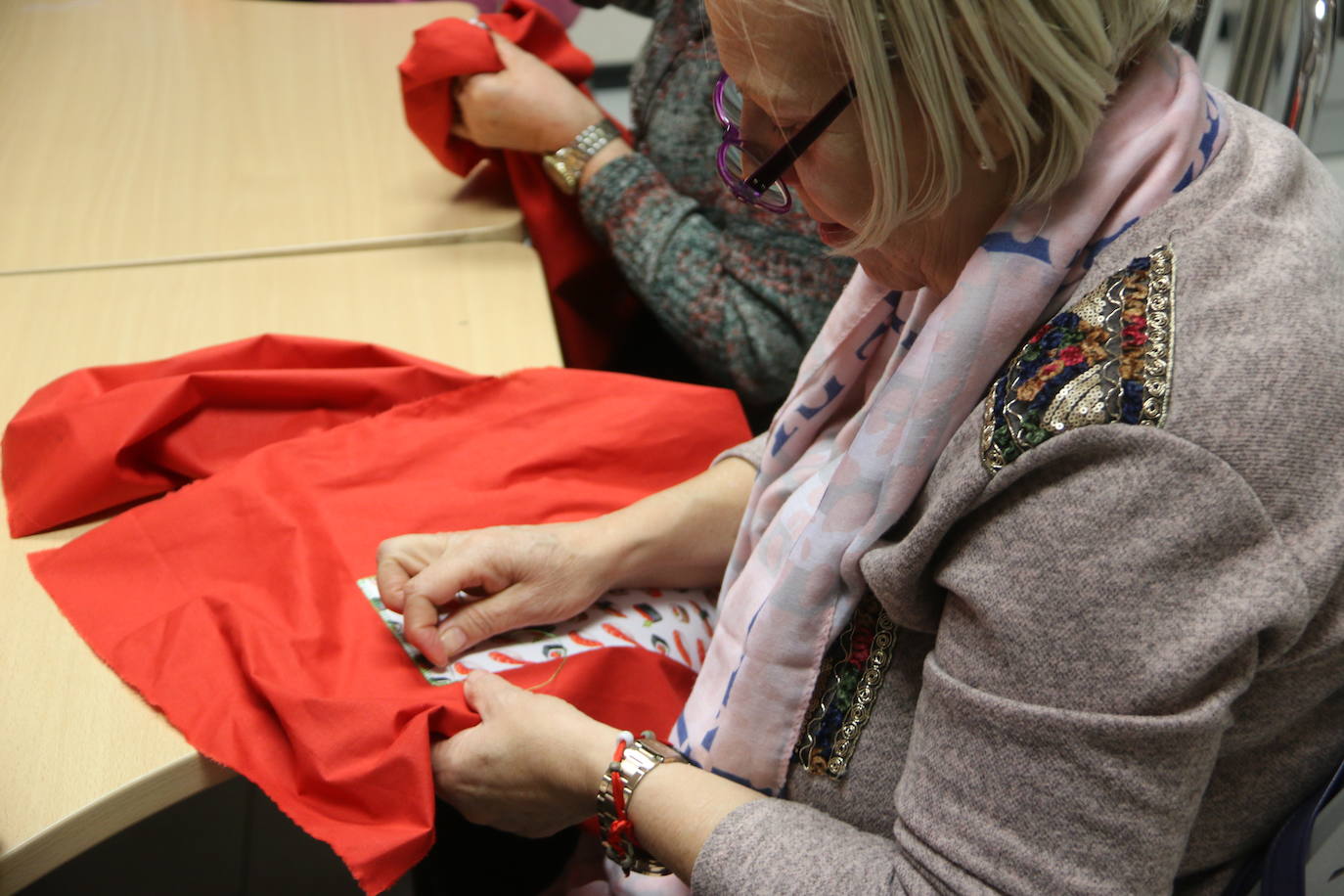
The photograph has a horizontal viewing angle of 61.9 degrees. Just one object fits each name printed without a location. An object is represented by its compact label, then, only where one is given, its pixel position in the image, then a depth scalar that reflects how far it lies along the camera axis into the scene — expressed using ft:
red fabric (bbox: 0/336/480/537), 3.12
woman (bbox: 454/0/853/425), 4.10
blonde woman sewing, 1.82
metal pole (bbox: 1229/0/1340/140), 2.98
